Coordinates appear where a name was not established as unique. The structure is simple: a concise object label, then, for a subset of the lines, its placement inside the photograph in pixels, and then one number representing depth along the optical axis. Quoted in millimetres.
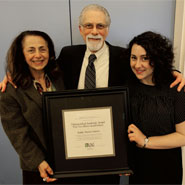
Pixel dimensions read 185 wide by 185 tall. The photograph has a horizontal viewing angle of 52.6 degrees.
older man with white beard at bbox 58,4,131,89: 1165
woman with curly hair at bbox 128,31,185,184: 977
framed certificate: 957
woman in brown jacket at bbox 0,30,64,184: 1008
